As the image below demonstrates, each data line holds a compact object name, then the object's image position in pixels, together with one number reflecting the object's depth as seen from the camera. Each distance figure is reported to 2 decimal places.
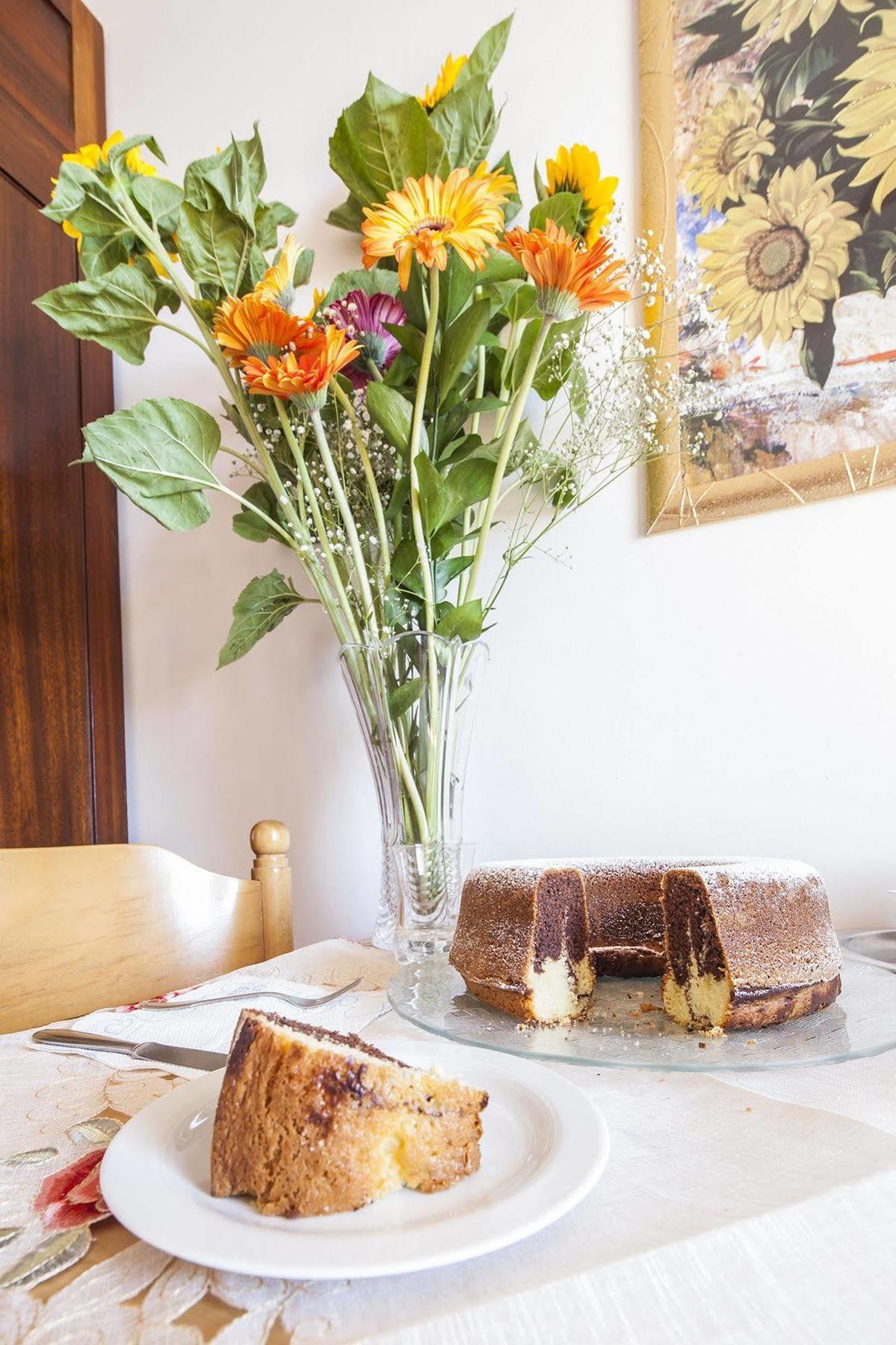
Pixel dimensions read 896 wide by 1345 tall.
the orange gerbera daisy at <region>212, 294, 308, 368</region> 0.96
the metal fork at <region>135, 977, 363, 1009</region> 0.77
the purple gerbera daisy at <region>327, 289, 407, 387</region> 1.12
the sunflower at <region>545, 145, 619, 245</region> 1.18
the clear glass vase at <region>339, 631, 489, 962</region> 1.04
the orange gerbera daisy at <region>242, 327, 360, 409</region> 0.95
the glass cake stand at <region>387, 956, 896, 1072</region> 0.56
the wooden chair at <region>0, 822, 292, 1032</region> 0.92
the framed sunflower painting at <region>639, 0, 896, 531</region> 1.02
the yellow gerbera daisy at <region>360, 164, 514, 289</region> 0.92
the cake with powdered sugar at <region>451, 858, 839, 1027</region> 0.67
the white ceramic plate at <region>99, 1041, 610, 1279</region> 0.33
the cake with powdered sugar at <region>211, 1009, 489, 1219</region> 0.39
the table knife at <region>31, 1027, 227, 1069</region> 0.59
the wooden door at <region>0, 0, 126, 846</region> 1.46
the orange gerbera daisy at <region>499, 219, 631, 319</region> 0.89
